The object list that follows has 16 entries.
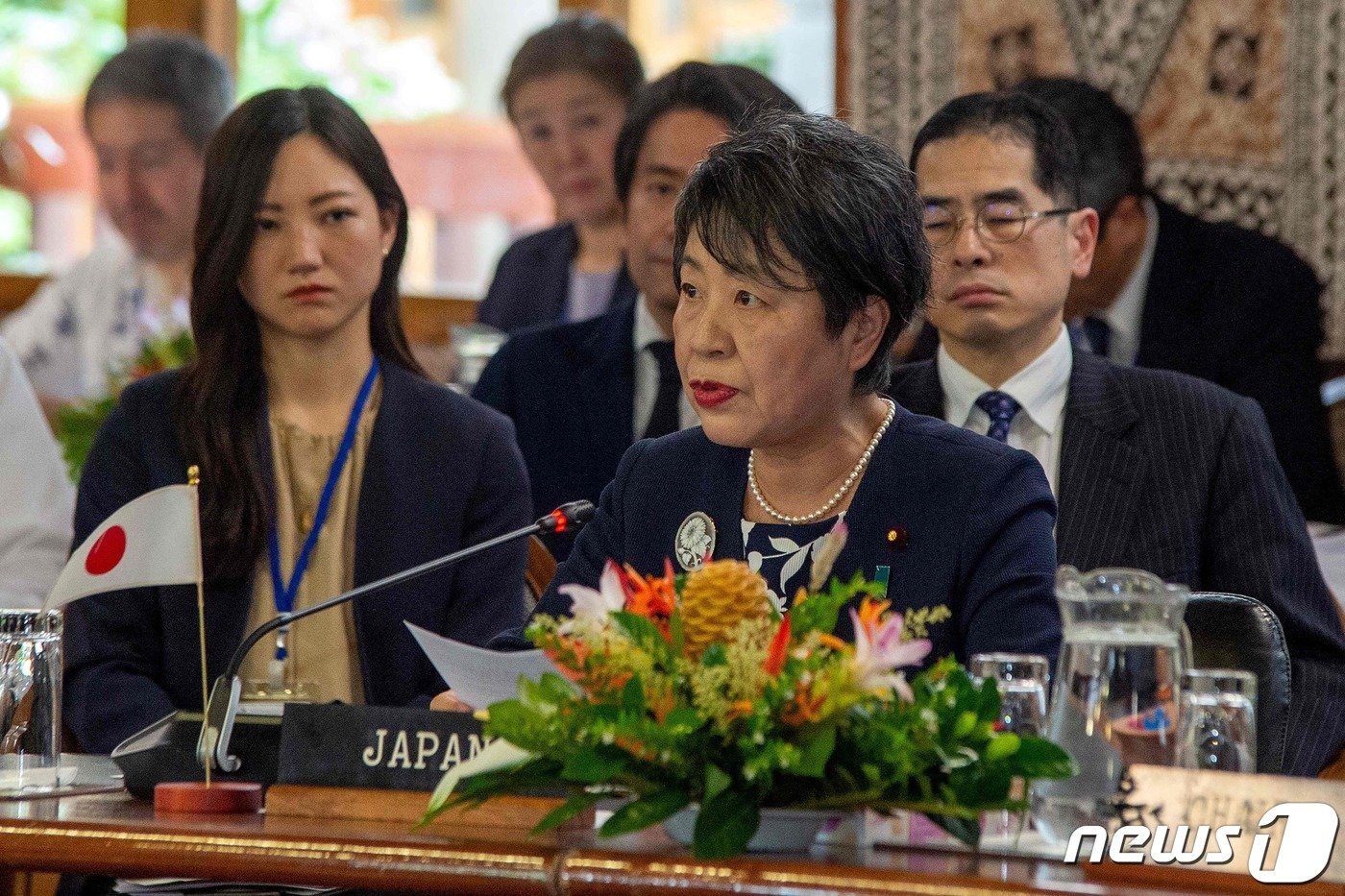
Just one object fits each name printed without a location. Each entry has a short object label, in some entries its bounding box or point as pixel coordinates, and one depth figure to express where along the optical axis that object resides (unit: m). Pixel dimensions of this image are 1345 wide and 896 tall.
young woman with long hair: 5.46
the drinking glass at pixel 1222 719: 4.64
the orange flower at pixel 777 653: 4.52
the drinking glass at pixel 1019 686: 4.63
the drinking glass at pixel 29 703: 4.87
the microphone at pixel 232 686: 4.82
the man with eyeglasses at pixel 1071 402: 5.39
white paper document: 4.67
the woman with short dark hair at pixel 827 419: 4.95
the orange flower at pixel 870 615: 4.52
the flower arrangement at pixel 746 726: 4.51
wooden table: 4.48
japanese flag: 4.92
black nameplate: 4.70
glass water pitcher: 4.58
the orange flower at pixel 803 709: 4.51
